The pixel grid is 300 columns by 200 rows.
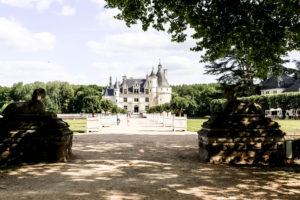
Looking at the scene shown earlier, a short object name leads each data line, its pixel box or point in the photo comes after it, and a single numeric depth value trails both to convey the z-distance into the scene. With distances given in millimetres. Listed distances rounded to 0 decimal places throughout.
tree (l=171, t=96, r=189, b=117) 29359
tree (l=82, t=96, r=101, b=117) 47606
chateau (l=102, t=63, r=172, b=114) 96350
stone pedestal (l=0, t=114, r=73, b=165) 6363
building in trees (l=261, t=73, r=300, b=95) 66688
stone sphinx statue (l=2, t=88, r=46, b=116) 6723
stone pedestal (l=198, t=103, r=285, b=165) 6469
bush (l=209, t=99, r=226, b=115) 54969
